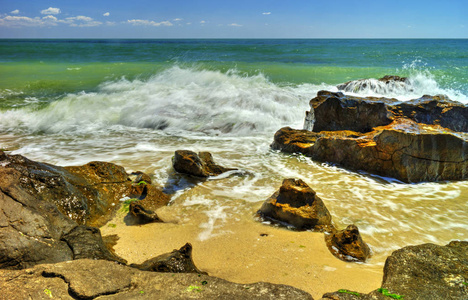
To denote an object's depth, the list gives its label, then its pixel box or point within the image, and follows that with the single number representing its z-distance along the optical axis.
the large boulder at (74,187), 3.80
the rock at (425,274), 2.18
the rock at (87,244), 2.79
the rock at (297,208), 3.97
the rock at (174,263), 2.69
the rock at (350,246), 3.33
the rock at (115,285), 2.04
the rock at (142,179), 5.11
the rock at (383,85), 14.10
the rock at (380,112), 6.98
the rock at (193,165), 5.55
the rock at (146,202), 4.08
